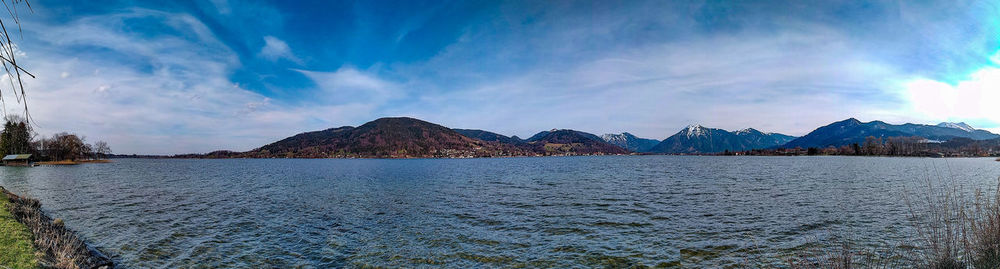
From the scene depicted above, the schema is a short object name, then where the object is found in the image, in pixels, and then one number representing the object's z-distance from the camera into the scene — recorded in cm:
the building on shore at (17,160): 10800
